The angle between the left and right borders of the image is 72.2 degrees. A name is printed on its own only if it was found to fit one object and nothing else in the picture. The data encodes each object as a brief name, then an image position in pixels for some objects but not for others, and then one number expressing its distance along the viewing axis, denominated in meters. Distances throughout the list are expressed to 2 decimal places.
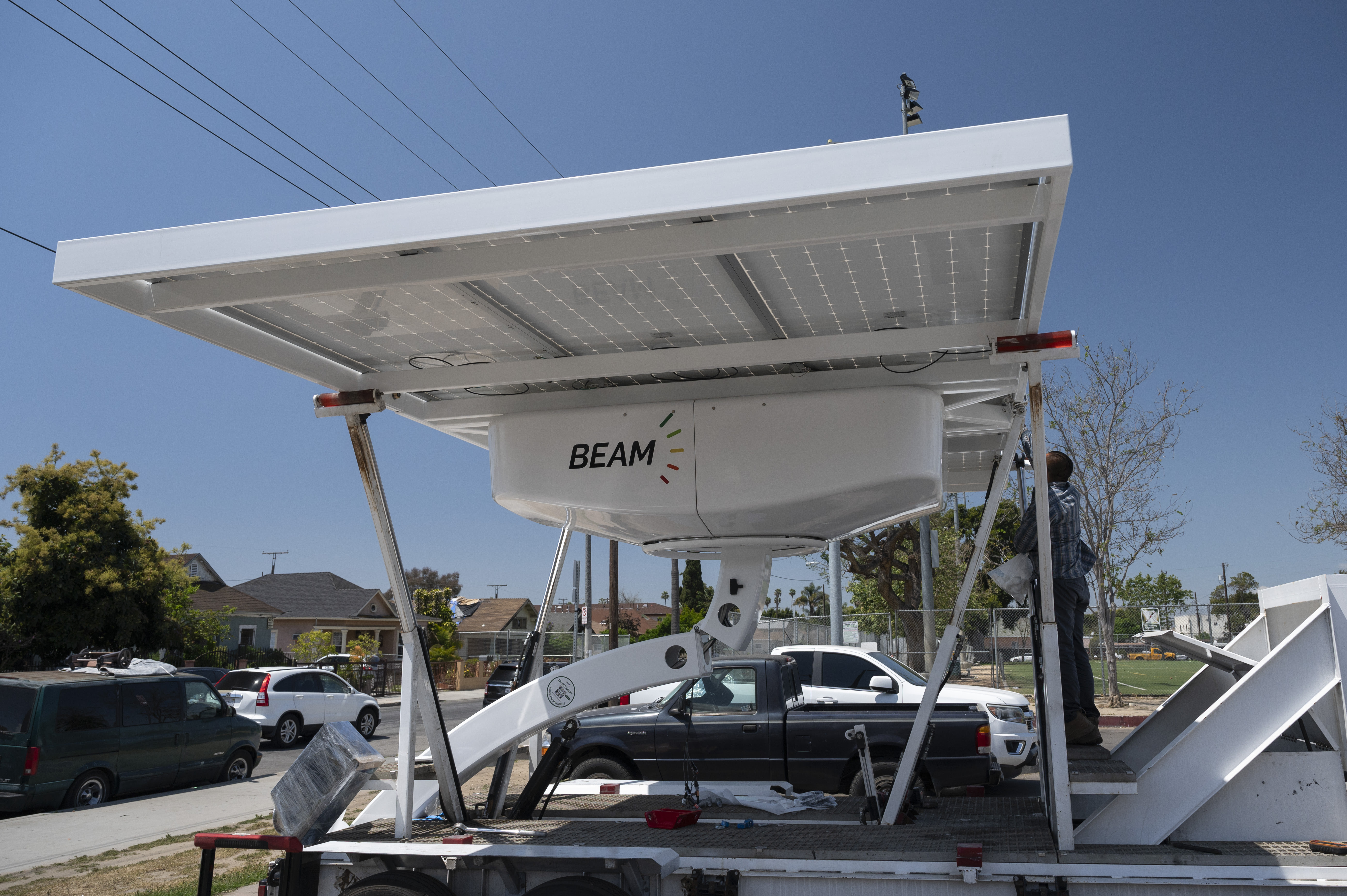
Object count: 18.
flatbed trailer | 3.16
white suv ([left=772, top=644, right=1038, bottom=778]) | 10.98
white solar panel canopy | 2.97
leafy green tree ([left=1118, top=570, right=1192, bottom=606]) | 29.08
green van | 10.54
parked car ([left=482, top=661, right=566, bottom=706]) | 20.53
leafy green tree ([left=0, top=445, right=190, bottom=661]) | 21.45
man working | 4.71
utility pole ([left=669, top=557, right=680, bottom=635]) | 26.56
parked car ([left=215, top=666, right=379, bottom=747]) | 17.61
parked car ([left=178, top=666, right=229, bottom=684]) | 19.91
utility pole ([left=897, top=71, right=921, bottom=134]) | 10.10
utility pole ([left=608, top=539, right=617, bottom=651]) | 27.41
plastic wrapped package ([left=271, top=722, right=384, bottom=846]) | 4.49
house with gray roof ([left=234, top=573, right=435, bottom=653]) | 49.50
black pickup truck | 8.71
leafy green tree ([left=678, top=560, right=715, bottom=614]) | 56.62
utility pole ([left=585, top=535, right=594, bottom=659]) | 28.36
